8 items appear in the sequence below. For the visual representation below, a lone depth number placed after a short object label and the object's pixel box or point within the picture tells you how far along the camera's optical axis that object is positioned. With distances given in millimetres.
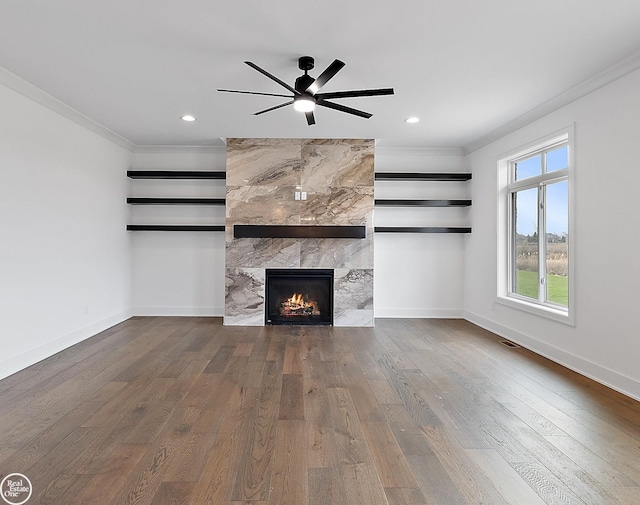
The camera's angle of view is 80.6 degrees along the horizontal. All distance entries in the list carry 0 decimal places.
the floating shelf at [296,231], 5379
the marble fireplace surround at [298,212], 5480
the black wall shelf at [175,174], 5773
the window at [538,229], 4008
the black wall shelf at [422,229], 5871
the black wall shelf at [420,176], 5848
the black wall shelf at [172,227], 5809
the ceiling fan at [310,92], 2996
